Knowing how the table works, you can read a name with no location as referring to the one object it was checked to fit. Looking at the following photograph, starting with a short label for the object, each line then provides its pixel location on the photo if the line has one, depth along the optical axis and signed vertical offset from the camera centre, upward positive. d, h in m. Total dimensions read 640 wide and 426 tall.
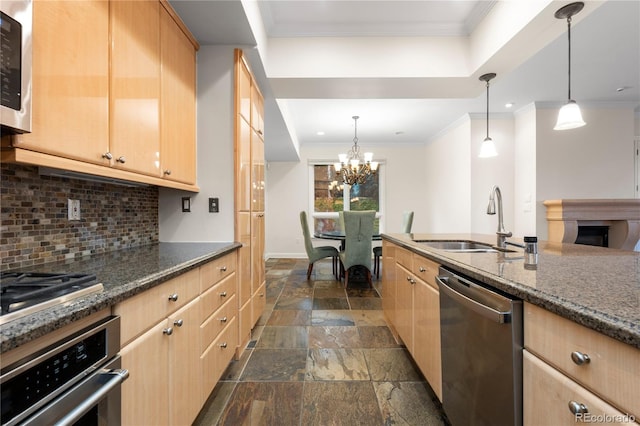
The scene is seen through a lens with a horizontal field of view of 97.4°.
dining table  4.30 -0.38
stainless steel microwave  0.74 +0.41
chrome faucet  1.70 -0.07
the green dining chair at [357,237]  3.91 -0.35
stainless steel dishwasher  0.89 -0.52
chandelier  4.62 +0.74
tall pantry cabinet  2.10 +0.15
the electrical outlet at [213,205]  2.09 +0.06
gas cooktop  0.63 -0.21
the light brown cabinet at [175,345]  0.90 -0.54
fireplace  3.95 -0.08
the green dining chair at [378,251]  4.78 -0.66
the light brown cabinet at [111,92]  0.93 +0.52
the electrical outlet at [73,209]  1.36 +0.02
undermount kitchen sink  2.15 -0.25
